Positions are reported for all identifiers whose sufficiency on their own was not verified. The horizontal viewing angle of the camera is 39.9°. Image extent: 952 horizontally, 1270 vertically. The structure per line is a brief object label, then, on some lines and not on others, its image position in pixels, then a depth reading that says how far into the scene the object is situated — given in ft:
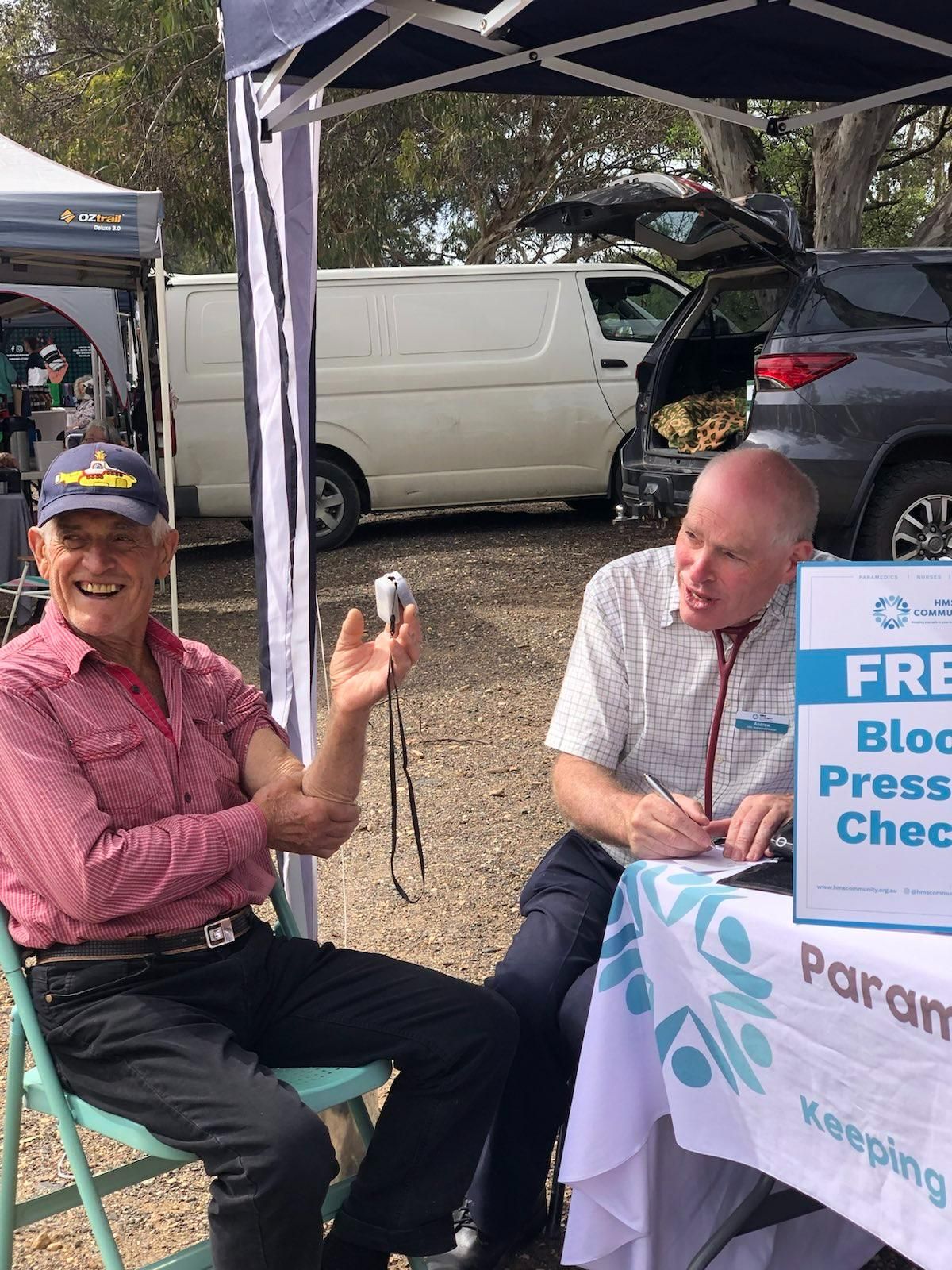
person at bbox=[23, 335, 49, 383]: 52.87
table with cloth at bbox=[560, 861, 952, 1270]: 5.02
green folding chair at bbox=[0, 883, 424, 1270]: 6.07
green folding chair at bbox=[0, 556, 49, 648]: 21.56
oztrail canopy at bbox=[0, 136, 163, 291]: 21.49
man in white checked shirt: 7.35
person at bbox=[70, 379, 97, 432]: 35.27
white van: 30.81
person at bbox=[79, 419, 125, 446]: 26.14
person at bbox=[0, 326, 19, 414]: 37.89
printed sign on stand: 5.08
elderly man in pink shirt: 5.99
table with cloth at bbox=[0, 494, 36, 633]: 23.95
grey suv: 20.92
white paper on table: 6.21
